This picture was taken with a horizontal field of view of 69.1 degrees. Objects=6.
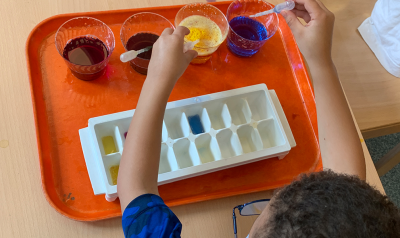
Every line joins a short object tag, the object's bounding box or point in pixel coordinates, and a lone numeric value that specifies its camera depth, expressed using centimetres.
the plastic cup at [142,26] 79
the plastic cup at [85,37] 74
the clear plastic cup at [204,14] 84
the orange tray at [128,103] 69
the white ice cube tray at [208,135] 69
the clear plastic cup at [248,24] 86
